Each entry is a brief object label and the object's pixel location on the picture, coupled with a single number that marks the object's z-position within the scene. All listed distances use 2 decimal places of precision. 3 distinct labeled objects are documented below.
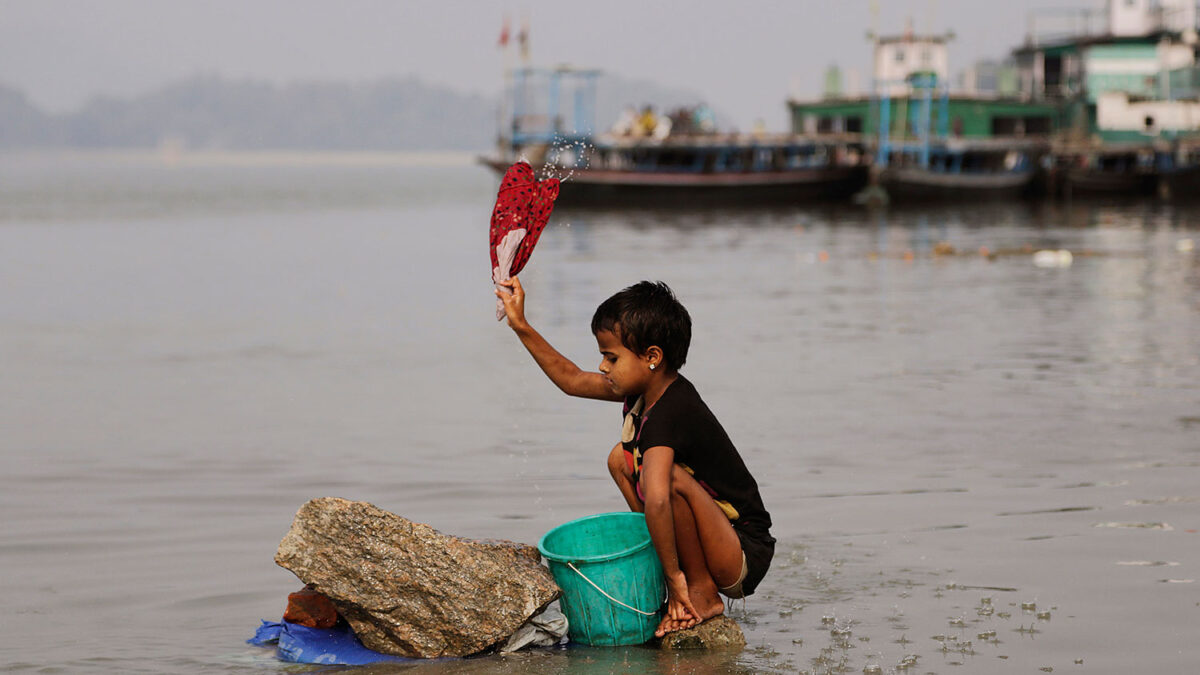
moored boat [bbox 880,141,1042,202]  54.22
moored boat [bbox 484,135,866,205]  55.97
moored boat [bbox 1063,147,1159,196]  56.28
